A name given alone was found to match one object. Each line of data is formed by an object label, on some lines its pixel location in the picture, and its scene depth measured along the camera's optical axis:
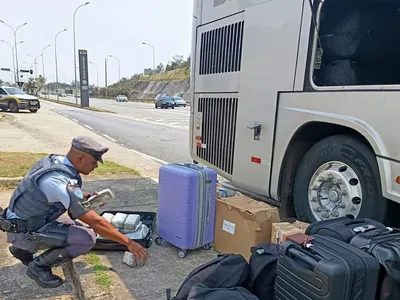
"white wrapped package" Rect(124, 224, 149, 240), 3.55
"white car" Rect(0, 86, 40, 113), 24.09
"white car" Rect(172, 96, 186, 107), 44.17
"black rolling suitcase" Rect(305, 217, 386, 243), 2.12
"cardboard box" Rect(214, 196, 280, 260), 3.16
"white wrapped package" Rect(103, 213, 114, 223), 3.73
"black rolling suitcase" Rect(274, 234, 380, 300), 1.75
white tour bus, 2.88
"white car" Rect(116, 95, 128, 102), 70.75
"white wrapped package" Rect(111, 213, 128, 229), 3.63
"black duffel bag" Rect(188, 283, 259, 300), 1.89
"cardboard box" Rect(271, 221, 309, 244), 2.81
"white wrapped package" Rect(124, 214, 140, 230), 3.63
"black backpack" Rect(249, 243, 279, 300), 2.25
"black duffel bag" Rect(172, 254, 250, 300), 2.16
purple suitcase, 3.36
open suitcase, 3.46
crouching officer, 2.72
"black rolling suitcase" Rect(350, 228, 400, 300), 1.84
